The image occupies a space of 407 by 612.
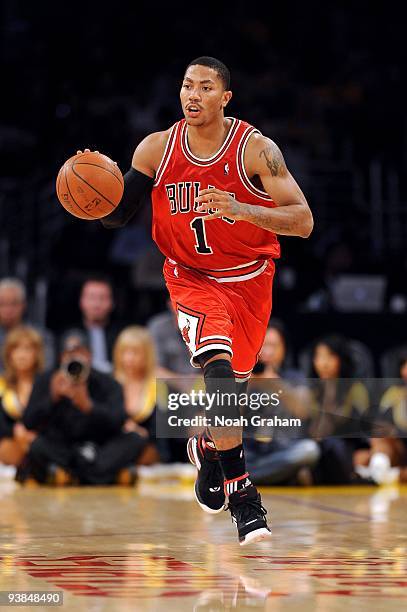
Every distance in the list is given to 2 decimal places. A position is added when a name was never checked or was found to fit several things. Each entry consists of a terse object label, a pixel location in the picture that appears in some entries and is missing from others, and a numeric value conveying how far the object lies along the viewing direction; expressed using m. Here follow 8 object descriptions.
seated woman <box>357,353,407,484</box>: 18.25
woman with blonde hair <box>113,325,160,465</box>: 18.27
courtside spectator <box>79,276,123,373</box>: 19.17
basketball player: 9.96
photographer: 17.16
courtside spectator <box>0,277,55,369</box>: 18.95
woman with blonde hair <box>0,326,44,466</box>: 18.09
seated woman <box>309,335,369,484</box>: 17.81
